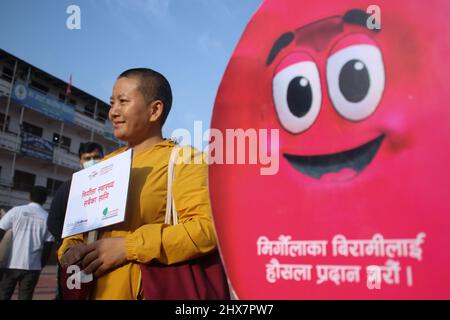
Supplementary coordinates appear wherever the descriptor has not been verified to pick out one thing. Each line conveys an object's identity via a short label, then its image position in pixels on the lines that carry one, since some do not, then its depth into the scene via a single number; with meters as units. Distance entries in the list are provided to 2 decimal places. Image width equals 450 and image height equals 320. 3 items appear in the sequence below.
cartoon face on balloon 0.90
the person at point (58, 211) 2.31
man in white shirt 3.46
